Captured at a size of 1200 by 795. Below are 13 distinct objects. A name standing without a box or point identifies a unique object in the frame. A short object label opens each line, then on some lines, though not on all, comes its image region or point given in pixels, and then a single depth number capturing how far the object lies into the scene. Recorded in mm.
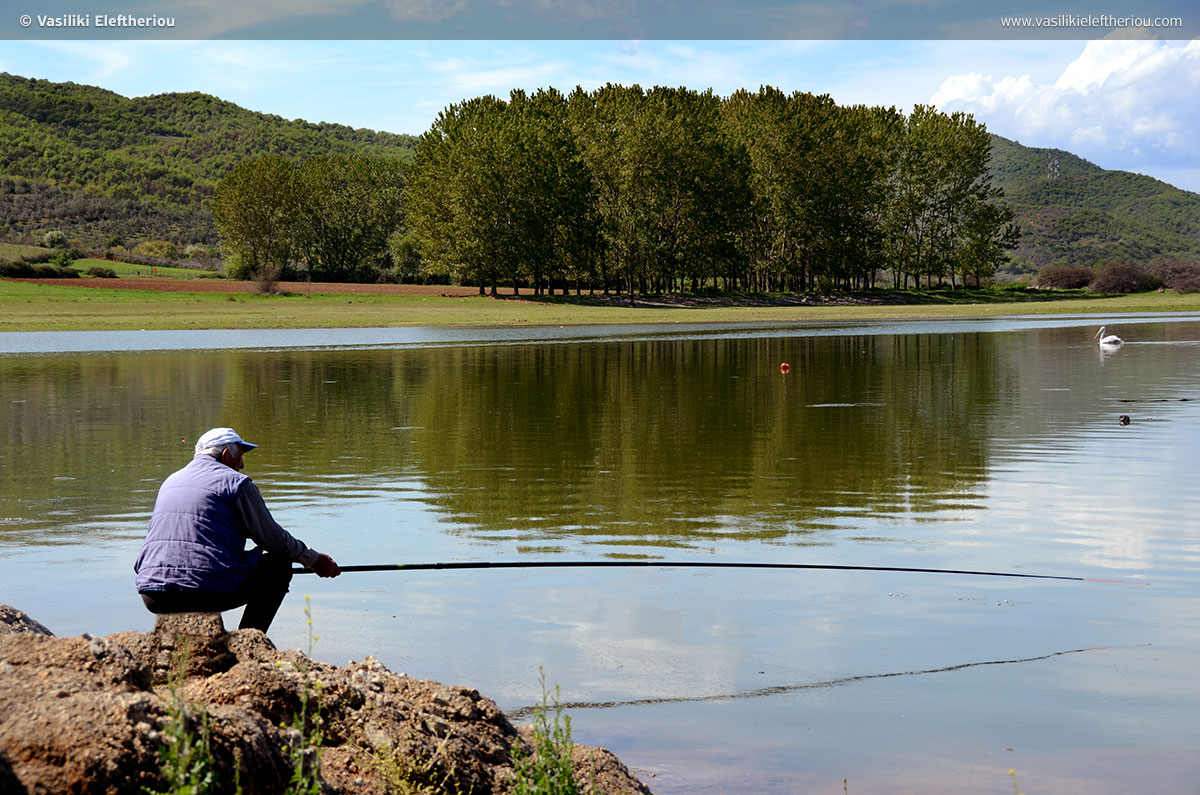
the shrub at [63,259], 102369
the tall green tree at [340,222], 116625
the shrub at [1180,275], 115188
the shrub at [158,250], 135625
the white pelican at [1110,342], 41438
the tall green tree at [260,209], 113125
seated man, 7109
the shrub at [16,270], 88750
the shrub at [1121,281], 115206
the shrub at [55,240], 126638
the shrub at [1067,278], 121938
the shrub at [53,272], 91562
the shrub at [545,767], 5230
